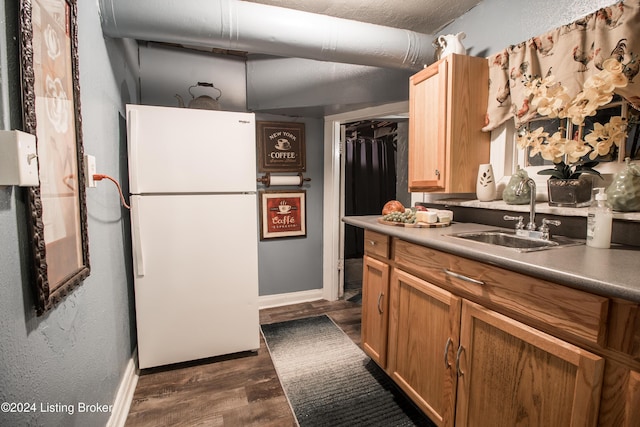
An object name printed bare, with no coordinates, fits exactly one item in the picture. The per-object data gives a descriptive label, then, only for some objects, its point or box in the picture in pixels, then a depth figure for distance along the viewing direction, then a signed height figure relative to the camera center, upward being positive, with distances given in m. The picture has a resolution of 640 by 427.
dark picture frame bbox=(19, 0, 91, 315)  0.77 +0.13
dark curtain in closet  4.94 +0.12
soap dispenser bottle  1.08 -0.14
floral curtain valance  1.18 +0.60
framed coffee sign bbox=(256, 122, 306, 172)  2.82 +0.37
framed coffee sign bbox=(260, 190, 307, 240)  2.89 -0.28
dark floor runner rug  1.58 -1.21
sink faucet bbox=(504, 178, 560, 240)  1.28 -0.18
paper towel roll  2.86 +0.05
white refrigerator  1.81 -0.30
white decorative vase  1.75 +0.01
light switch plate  0.65 +0.06
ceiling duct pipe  1.53 +0.87
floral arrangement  1.17 +0.26
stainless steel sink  1.22 -0.24
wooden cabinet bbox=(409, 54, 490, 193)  1.74 +0.39
